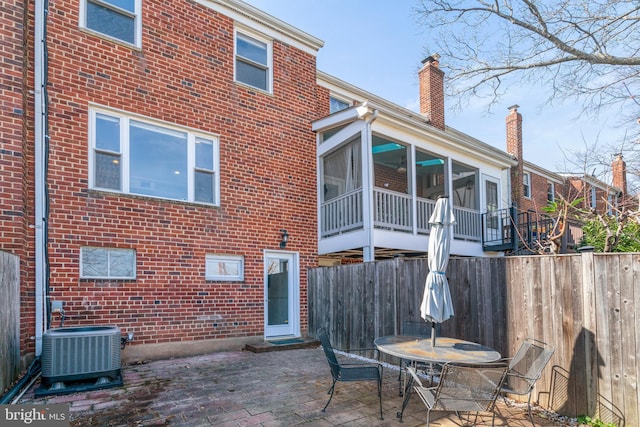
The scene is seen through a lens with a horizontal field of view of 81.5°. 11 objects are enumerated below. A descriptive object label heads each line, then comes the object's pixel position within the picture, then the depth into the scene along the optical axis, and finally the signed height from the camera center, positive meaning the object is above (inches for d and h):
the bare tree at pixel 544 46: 313.0 +181.5
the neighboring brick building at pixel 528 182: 444.0 +114.9
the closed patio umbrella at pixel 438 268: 183.6 -13.5
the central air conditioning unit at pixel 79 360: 201.9 -63.7
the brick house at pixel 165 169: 251.6 +61.5
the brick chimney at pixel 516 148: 642.2 +164.9
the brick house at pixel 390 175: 344.2 +79.1
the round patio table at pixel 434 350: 162.1 -52.4
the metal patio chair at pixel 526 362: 159.6 -56.2
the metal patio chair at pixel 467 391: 141.8 -60.4
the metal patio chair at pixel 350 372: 171.5 -60.6
